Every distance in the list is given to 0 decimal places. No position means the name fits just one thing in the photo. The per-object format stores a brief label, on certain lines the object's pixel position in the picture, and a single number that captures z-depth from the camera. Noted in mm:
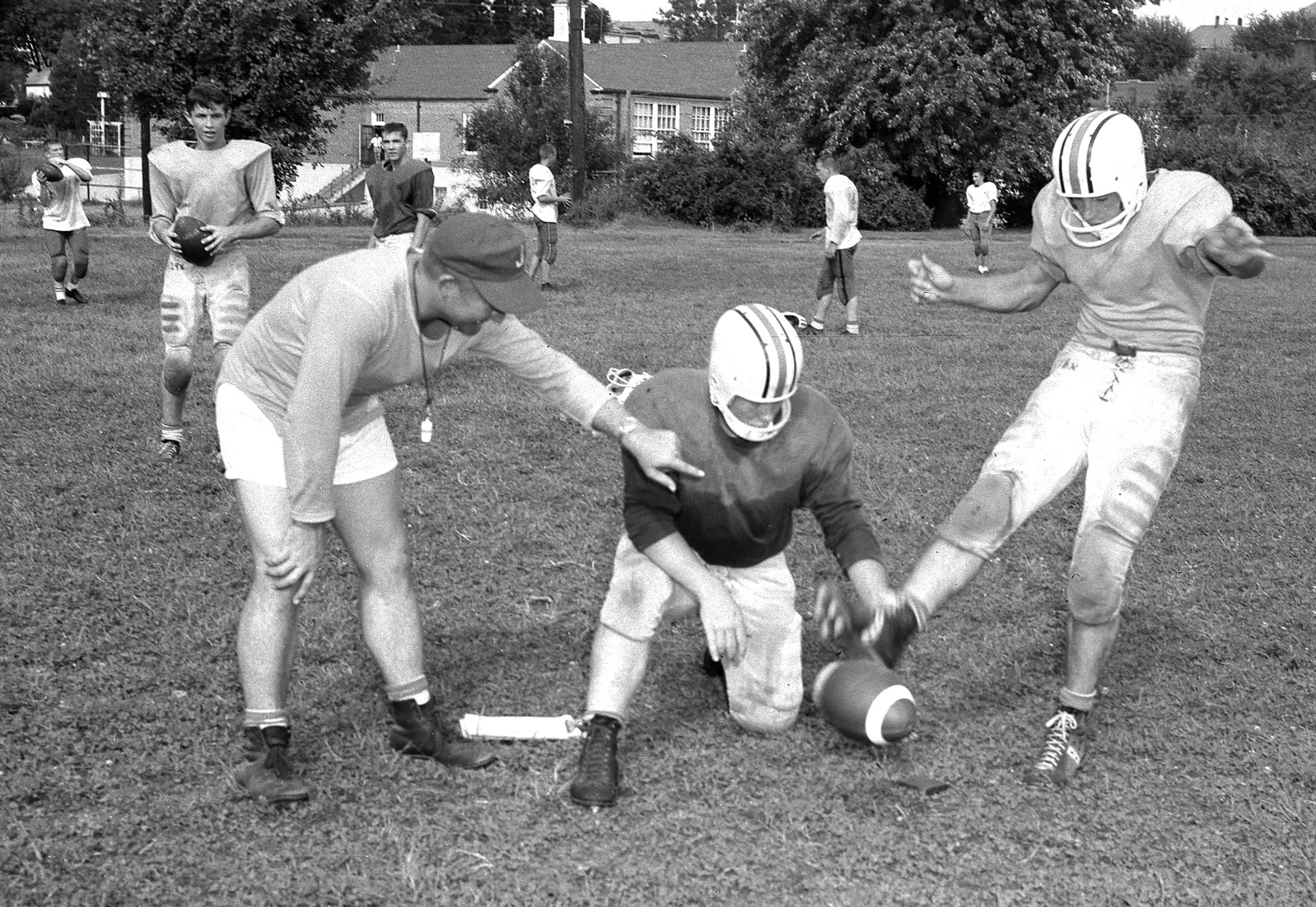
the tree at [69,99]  74375
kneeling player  4707
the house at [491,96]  60750
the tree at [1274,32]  112062
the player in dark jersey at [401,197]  12820
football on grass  4961
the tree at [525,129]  47531
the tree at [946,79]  41812
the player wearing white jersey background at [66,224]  17188
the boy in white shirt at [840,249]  16016
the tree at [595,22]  87862
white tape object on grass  5277
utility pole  39125
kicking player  5199
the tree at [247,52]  35250
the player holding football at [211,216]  8867
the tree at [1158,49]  101812
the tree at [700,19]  116562
